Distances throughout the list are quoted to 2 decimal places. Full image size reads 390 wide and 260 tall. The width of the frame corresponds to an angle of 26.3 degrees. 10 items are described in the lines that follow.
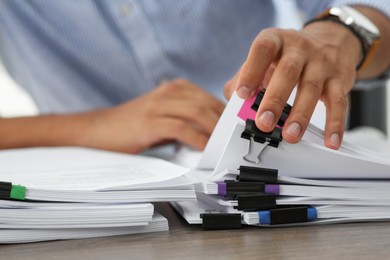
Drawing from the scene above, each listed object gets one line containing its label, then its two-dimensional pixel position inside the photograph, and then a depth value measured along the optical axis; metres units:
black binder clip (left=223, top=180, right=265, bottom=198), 0.69
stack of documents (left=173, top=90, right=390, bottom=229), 0.69
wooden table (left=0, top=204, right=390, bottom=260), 0.63
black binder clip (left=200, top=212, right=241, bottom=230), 0.68
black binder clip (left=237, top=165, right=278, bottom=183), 0.70
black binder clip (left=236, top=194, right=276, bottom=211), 0.69
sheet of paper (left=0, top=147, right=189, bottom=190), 0.69
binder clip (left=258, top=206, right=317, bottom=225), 0.68
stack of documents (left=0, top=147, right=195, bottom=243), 0.65
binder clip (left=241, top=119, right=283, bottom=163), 0.69
